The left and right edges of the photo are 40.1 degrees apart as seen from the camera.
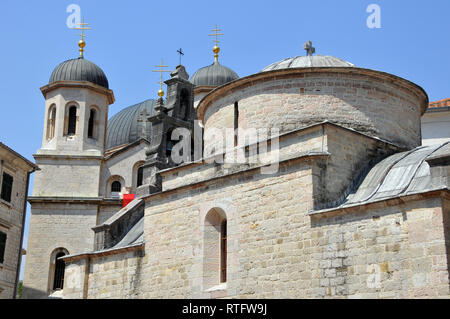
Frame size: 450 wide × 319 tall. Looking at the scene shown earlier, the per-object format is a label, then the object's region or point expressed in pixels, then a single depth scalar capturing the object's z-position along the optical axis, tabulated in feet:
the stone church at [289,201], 35.88
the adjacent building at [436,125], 83.15
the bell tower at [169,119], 61.31
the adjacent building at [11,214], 68.08
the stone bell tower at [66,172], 84.12
